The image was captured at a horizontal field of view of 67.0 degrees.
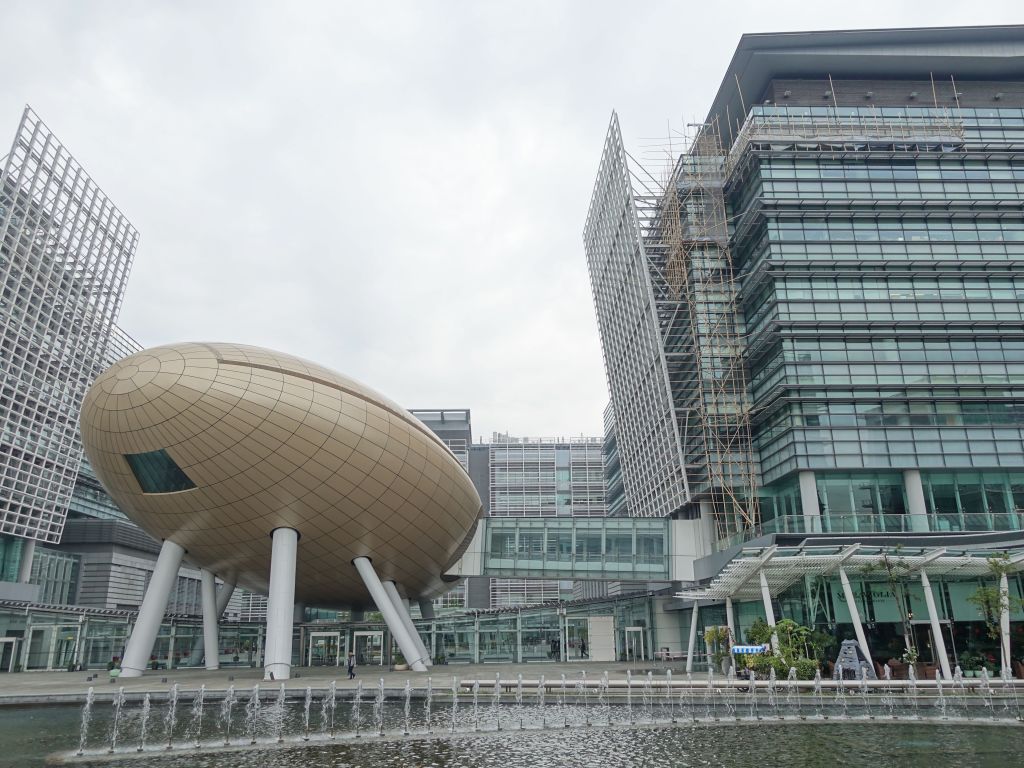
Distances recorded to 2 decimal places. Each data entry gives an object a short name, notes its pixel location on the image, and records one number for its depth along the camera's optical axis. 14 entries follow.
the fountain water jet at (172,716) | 19.49
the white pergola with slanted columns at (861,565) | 33.31
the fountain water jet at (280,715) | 19.66
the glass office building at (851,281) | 46.44
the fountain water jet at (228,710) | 20.75
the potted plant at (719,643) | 37.17
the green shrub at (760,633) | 32.78
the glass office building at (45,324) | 55.09
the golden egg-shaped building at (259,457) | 30.75
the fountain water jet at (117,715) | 18.78
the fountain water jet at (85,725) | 18.59
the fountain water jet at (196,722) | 19.53
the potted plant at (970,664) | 34.64
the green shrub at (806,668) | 29.34
